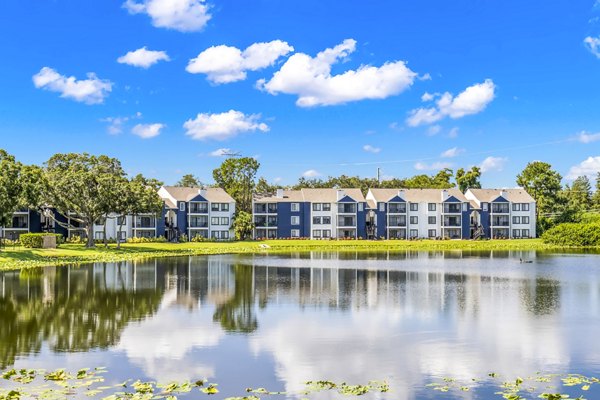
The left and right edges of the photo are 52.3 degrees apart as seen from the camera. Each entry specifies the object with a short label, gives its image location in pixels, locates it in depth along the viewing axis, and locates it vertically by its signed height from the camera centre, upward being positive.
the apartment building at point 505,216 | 119.25 +0.75
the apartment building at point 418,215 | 116.31 +0.95
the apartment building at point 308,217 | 113.81 +0.59
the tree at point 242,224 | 106.75 -0.64
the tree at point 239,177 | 120.81 +8.45
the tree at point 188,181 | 154.00 +9.97
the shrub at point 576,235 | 93.06 -2.35
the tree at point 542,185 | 119.69 +7.04
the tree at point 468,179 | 130.50 +8.75
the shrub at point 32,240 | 71.88 -2.28
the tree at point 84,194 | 73.81 +3.27
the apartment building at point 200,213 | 107.81 +1.32
